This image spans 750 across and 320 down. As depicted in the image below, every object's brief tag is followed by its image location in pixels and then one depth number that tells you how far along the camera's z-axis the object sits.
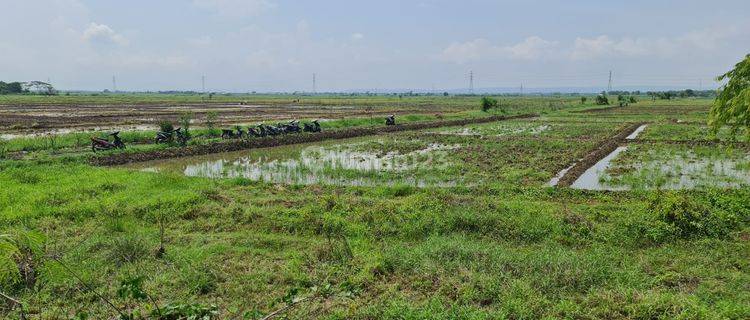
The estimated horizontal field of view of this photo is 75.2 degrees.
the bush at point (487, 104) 46.06
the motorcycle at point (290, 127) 24.31
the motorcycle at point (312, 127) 25.78
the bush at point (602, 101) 63.74
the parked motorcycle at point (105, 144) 17.53
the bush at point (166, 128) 20.86
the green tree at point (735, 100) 6.56
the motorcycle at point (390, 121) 31.66
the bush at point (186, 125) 20.17
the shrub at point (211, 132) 22.94
